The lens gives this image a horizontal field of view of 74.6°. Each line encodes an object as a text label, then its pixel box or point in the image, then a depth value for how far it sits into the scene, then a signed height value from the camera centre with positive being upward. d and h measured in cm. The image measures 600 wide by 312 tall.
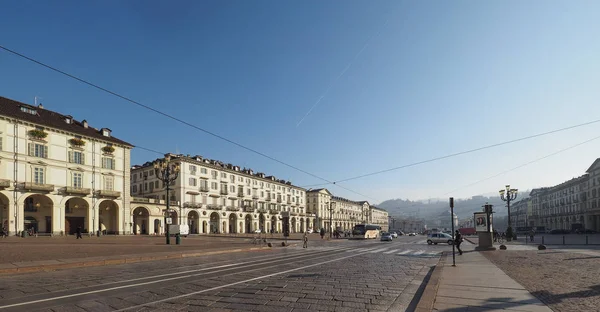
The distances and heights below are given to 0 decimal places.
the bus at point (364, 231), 6291 -698
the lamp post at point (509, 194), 4453 -101
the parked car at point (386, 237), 5348 -675
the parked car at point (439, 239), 4162 -552
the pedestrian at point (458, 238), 1958 -260
